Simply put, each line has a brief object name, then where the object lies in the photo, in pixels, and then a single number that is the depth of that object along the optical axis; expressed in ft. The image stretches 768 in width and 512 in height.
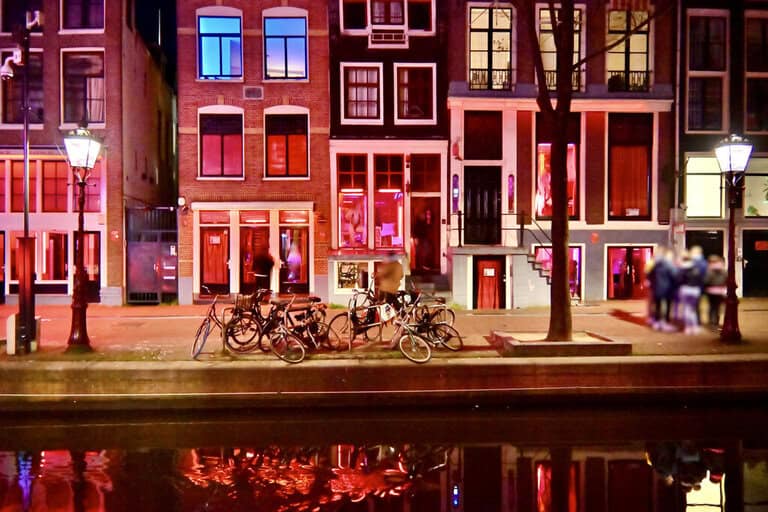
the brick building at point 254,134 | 85.51
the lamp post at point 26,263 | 48.83
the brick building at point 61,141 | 83.41
